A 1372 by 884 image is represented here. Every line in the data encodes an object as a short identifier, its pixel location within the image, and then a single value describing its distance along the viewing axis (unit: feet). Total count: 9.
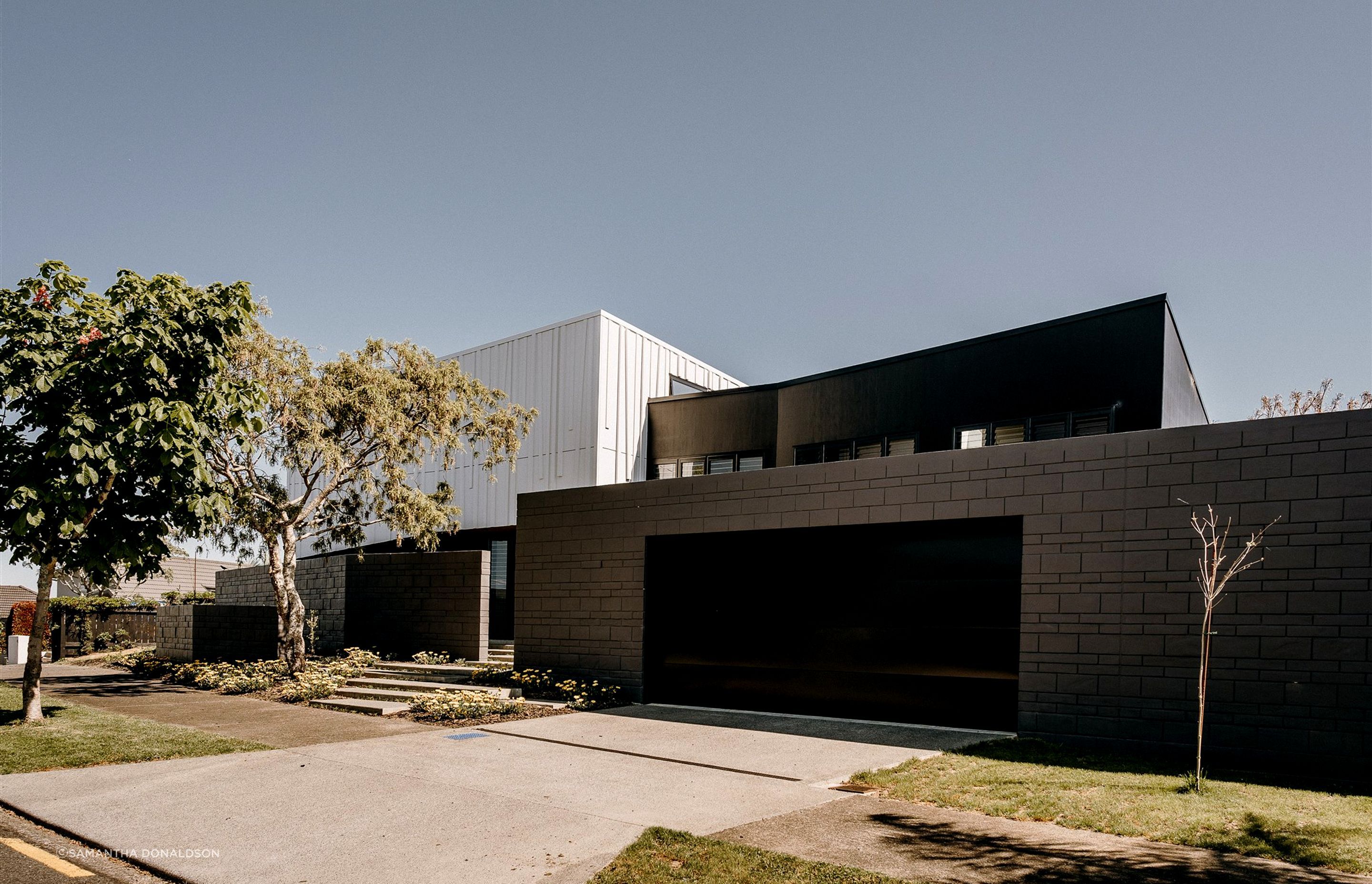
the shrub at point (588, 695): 43.75
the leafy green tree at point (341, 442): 53.26
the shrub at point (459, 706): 40.22
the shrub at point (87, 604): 79.51
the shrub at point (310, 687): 47.01
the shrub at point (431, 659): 57.62
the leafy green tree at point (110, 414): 34.12
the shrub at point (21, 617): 66.44
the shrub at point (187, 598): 89.56
